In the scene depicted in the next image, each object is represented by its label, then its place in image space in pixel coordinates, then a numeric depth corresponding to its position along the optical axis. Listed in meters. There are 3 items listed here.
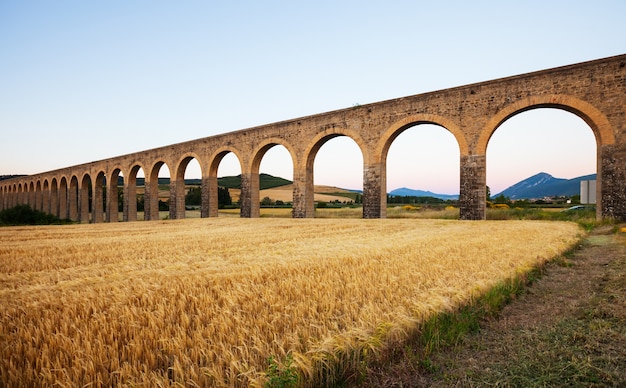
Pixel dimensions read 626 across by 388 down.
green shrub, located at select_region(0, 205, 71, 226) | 22.03
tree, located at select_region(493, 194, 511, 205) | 29.55
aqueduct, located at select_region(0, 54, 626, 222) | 12.37
